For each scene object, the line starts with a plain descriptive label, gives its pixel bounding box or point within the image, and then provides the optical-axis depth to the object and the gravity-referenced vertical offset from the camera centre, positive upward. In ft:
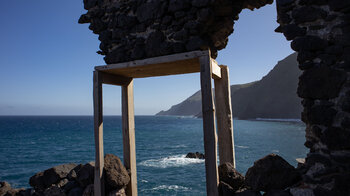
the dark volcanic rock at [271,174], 10.91 -3.55
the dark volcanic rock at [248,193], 11.80 -4.69
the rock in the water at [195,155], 74.84 -16.51
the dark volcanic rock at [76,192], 18.53 -6.72
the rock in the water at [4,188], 26.21 -9.06
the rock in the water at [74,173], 20.67 -5.80
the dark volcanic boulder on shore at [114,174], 16.94 -4.99
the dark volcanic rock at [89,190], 17.98 -6.46
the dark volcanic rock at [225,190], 12.64 -4.76
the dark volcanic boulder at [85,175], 18.95 -5.54
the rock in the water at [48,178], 21.26 -6.32
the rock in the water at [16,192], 22.47 -8.37
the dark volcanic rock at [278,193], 10.40 -4.18
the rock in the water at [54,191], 19.10 -6.88
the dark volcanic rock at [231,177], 13.65 -4.39
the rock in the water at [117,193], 16.93 -6.34
